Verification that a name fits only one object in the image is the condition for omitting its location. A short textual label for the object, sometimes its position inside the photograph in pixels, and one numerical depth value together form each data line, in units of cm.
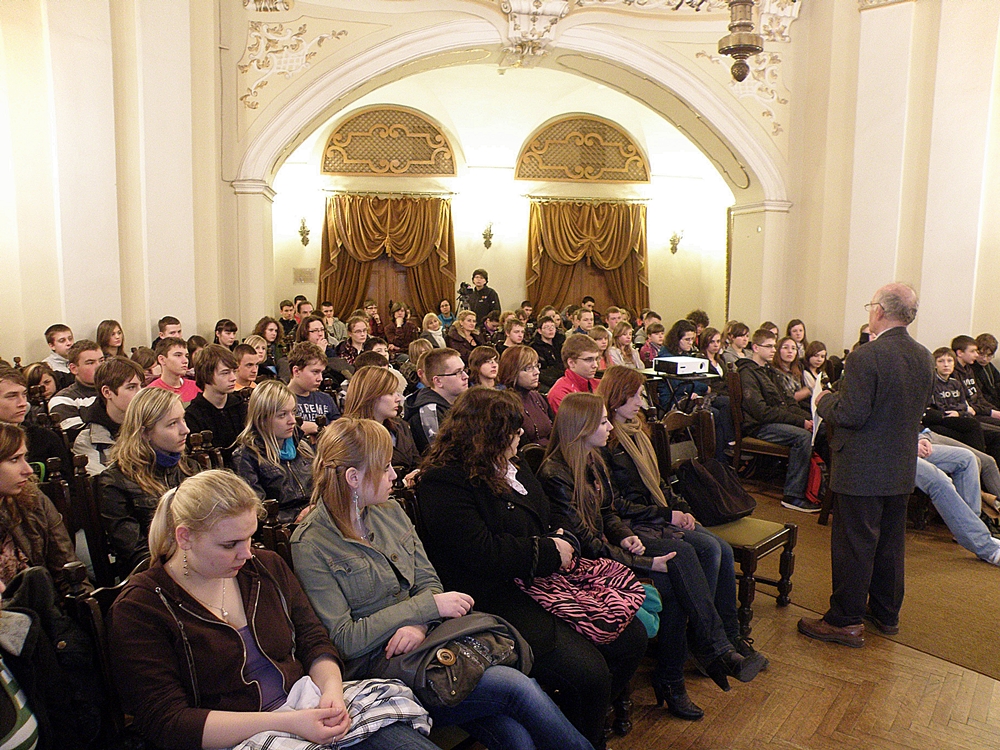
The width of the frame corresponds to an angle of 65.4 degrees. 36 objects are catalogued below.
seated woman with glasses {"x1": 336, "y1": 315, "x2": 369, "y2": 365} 678
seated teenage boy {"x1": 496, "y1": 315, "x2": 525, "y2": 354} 639
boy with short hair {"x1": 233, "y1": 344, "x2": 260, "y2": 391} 438
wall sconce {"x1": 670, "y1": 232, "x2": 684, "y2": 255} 1274
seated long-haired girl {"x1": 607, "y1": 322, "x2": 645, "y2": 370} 699
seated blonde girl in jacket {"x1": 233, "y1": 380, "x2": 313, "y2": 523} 291
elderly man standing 307
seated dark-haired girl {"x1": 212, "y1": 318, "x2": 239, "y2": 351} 644
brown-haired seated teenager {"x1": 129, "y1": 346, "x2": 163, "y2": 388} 453
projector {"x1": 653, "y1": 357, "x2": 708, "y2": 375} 561
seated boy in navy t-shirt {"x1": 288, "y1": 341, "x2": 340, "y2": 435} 393
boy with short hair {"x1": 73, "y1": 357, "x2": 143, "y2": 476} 309
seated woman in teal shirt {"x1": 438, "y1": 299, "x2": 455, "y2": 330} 1094
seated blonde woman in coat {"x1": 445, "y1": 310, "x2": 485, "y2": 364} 729
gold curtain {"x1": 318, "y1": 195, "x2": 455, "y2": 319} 1163
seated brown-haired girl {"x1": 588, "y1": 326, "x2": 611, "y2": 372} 644
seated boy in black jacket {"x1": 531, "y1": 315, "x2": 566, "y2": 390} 682
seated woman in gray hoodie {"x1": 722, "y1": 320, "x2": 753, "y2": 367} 683
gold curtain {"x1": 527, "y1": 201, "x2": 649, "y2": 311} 1227
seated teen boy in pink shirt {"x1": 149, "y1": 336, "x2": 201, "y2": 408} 415
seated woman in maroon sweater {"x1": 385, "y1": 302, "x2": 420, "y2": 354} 930
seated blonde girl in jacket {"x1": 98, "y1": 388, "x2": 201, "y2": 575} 236
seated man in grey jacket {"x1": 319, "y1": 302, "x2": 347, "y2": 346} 885
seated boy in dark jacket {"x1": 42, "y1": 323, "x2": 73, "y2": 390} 514
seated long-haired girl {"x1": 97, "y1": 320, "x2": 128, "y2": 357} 536
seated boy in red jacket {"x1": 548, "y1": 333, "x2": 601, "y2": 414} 436
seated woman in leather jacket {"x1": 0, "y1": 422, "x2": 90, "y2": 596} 203
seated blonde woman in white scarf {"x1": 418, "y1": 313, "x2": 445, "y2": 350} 717
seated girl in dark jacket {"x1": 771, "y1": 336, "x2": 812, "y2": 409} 565
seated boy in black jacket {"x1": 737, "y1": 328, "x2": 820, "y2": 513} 520
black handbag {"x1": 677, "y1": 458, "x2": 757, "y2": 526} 332
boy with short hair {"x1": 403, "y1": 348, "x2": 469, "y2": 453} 368
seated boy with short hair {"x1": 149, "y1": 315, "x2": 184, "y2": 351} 607
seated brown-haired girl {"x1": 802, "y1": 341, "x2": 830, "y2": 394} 620
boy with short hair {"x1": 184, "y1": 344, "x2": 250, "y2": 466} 359
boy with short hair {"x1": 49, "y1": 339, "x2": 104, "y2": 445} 380
